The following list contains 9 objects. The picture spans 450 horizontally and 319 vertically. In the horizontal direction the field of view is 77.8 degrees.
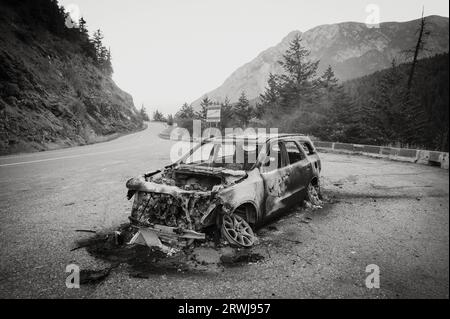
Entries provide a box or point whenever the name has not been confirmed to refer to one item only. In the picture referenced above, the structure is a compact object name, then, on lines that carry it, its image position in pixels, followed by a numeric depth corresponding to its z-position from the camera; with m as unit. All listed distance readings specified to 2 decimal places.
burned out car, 3.86
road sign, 11.41
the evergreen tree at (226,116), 35.92
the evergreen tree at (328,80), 39.28
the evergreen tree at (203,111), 48.68
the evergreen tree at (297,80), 33.38
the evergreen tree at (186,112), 54.31
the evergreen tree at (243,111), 35.85
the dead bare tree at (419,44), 24.32
